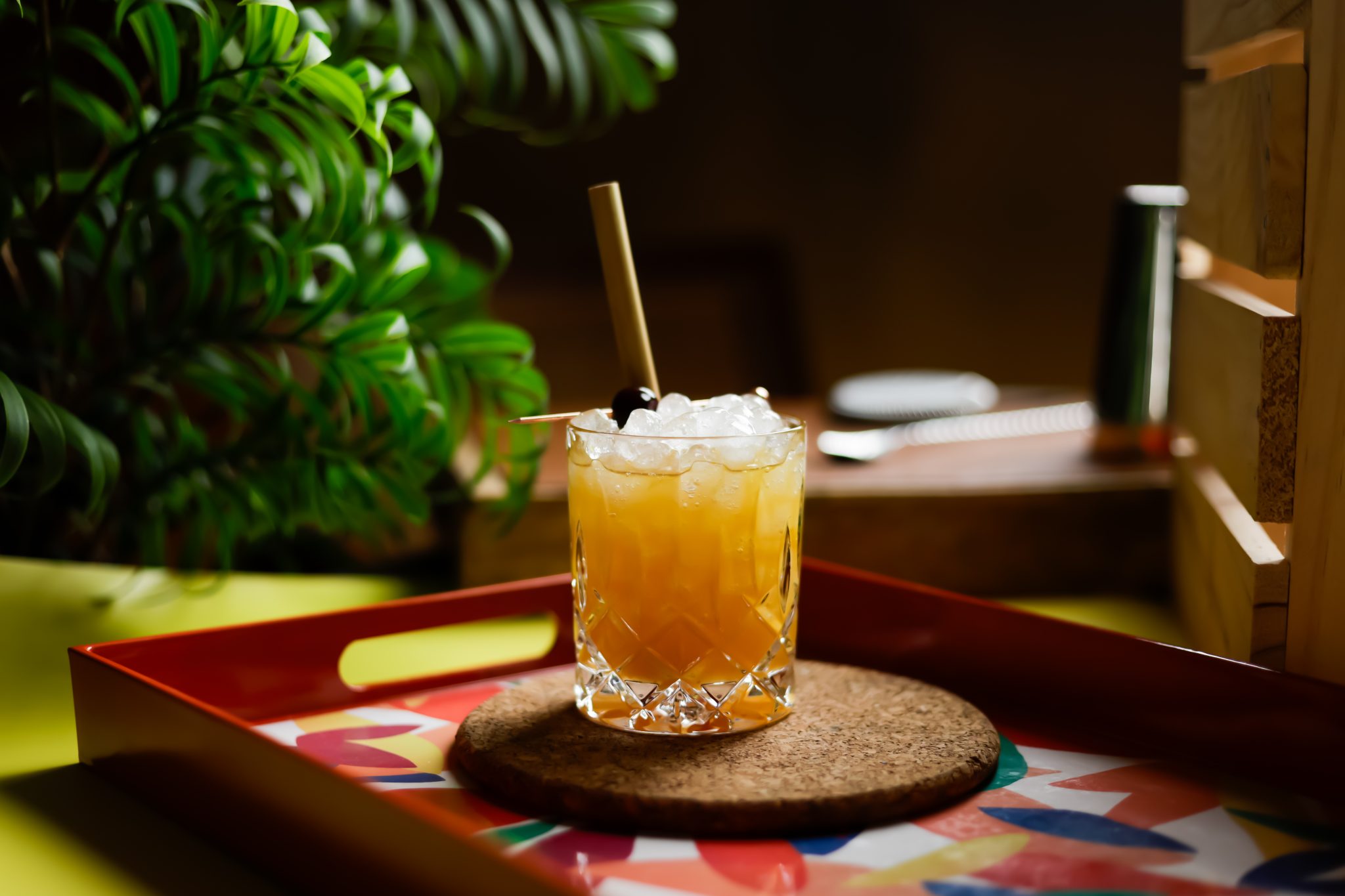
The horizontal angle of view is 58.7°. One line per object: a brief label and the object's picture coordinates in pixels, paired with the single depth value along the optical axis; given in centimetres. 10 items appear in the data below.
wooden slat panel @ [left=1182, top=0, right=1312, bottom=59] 91
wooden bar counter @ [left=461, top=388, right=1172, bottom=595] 145
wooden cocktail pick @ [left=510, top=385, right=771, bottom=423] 96
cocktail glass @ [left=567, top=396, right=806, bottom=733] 88
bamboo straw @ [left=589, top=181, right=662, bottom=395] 98
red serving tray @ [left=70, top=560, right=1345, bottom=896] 68
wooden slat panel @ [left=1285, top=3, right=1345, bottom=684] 84
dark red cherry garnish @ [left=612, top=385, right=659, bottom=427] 93
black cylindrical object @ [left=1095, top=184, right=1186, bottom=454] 152
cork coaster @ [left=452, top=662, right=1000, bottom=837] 75
